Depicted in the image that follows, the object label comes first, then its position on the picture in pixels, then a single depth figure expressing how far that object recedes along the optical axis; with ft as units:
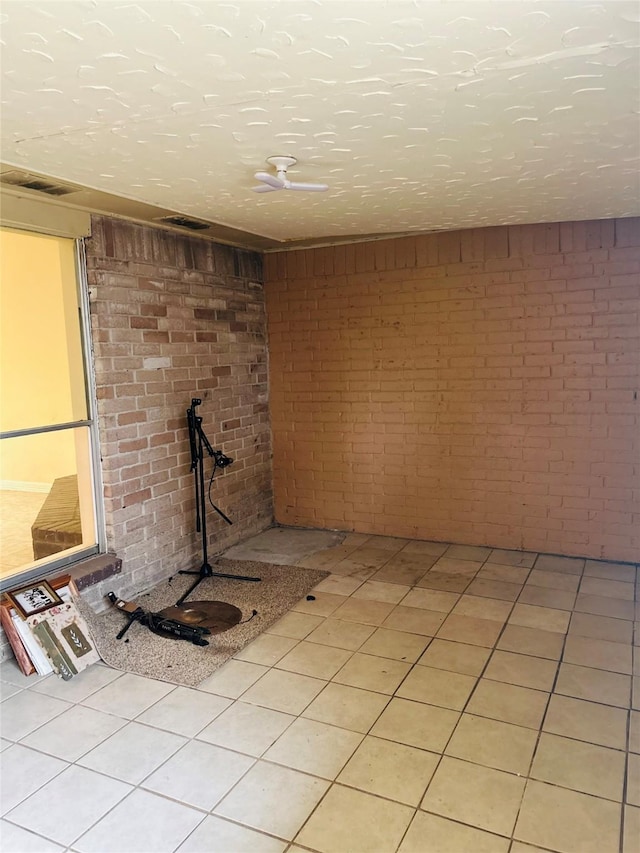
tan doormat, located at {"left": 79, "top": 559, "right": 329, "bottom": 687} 9.88
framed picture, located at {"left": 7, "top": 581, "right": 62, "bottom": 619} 9.79
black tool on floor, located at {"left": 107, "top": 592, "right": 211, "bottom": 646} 10.69
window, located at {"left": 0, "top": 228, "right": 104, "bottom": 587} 11.56
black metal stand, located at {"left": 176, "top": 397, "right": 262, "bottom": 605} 13.26
